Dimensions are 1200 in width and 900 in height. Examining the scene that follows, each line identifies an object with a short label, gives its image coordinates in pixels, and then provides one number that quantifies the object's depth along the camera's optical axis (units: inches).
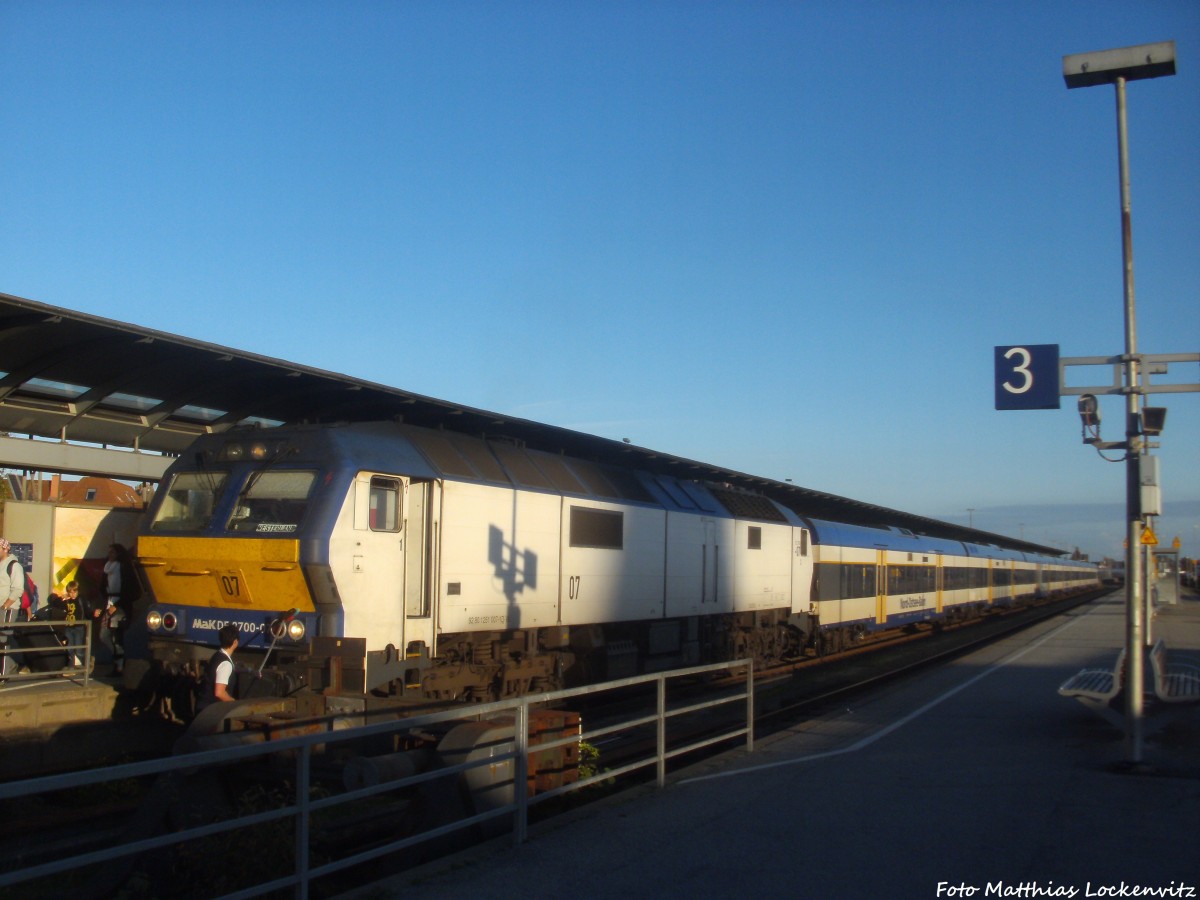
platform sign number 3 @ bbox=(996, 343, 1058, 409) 369.4
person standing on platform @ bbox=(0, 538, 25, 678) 477.7
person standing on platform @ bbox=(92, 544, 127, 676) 516.4
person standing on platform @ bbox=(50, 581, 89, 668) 483.8
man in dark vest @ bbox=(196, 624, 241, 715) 342.6
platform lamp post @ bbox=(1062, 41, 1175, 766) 346.3
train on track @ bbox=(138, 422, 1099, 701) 385.4
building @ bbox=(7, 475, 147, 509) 651.6
